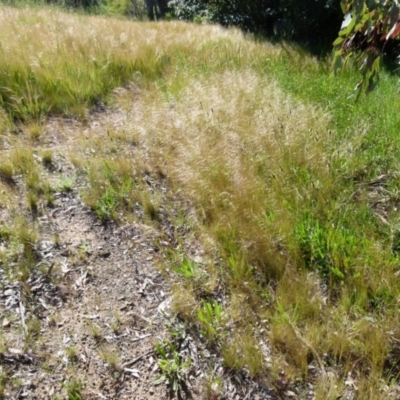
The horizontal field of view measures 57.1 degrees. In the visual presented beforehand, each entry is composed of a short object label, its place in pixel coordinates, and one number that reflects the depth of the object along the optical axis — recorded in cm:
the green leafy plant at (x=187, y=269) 234
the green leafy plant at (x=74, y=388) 176
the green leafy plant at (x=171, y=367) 185
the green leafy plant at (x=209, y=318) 203
